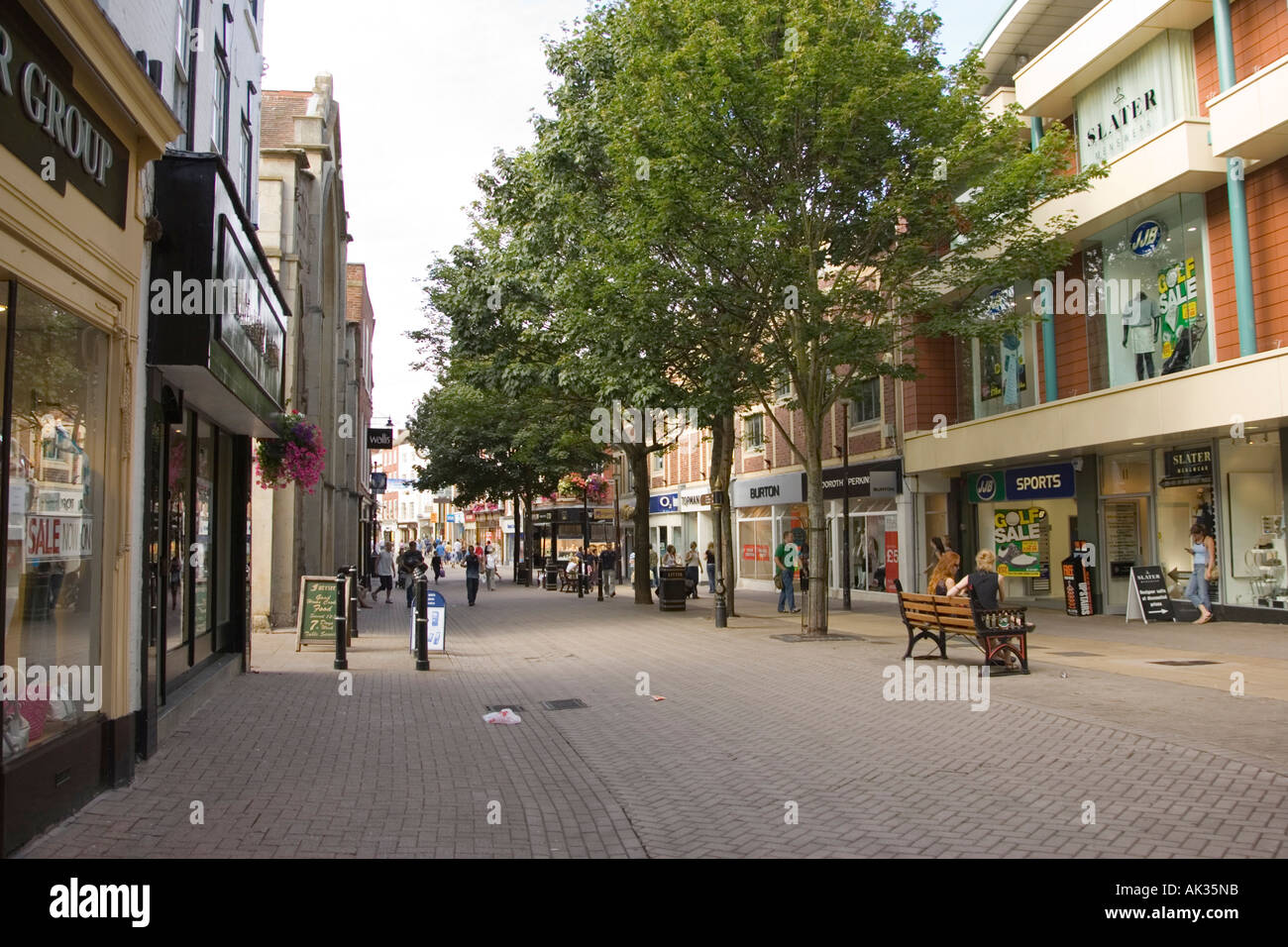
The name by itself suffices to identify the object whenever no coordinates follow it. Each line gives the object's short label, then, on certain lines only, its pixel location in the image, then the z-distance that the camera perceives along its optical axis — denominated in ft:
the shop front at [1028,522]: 70.90
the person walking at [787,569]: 75.05
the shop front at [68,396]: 16.33
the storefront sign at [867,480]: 85.30
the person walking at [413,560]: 102.19
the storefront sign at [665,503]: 142.20
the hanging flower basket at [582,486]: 132.46
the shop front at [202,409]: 23.75
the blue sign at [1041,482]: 69.36
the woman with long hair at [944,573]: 43.45
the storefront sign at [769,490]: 103.96
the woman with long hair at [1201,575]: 54.44
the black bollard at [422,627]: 42.80
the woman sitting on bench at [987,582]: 38.63
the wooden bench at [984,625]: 37.04
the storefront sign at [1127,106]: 58.95
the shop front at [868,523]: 85.97
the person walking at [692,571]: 96.07
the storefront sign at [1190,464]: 57.67
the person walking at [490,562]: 123.34
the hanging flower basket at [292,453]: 43.78
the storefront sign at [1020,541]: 74.43
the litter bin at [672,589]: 76.07
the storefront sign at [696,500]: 129.43
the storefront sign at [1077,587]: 64.69
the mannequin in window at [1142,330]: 60.54
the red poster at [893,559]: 86.39
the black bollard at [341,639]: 42.57
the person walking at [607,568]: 98.12
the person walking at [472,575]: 91.20
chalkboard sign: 48.73
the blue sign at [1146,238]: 60.18
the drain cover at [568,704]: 33.45
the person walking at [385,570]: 103.09
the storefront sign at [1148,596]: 58.03
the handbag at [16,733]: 16.20
